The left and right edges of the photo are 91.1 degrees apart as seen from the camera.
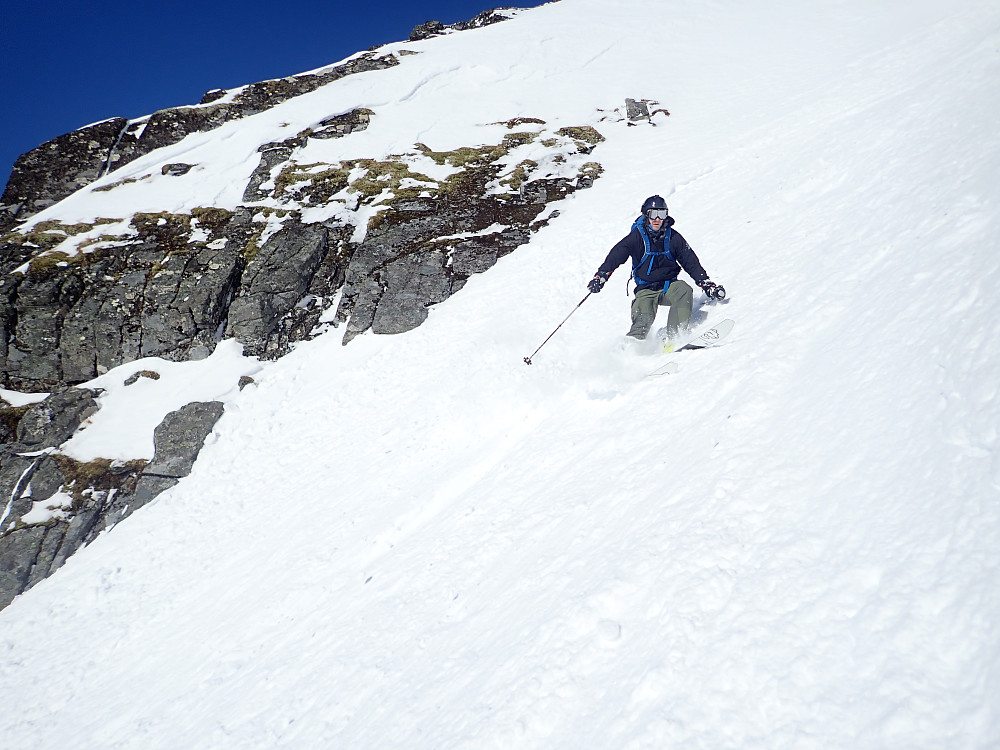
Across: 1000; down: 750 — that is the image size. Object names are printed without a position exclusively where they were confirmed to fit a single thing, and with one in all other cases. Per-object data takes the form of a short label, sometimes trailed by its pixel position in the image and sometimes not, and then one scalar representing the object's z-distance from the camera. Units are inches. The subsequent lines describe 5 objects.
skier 298.5
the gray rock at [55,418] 537.0
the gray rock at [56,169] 1029.8
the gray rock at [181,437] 484.7
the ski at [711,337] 255.1
